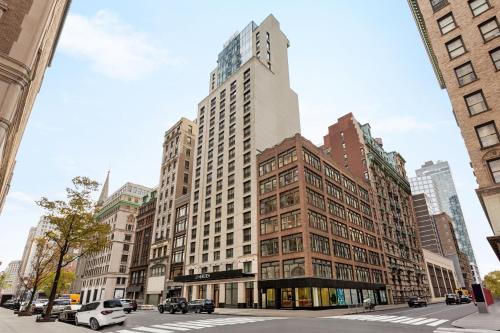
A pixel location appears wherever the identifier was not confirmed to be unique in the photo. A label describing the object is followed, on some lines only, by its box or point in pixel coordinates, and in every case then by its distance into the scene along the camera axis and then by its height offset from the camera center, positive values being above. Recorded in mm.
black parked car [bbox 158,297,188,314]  32719 -2015
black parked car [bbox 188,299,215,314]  33344 -2064
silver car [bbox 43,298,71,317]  26478 -1752
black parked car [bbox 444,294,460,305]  50281 -2120
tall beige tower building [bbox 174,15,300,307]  48656 +25661
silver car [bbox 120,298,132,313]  33922 -2010
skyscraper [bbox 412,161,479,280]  194150 +24534
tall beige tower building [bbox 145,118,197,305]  61938 +16616
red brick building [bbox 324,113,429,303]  65800 +21102
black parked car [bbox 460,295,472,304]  56184 -2420
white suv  17281 -1543
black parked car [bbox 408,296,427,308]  43594 -2252
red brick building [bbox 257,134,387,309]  39781 +7469
